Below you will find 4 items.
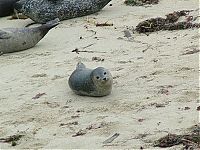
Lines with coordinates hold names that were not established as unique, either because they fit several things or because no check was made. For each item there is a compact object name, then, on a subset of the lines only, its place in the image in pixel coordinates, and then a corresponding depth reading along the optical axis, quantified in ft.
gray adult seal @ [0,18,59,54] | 49.06
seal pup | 34.09
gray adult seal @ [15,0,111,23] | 59.67
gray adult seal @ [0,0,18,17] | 63.57
